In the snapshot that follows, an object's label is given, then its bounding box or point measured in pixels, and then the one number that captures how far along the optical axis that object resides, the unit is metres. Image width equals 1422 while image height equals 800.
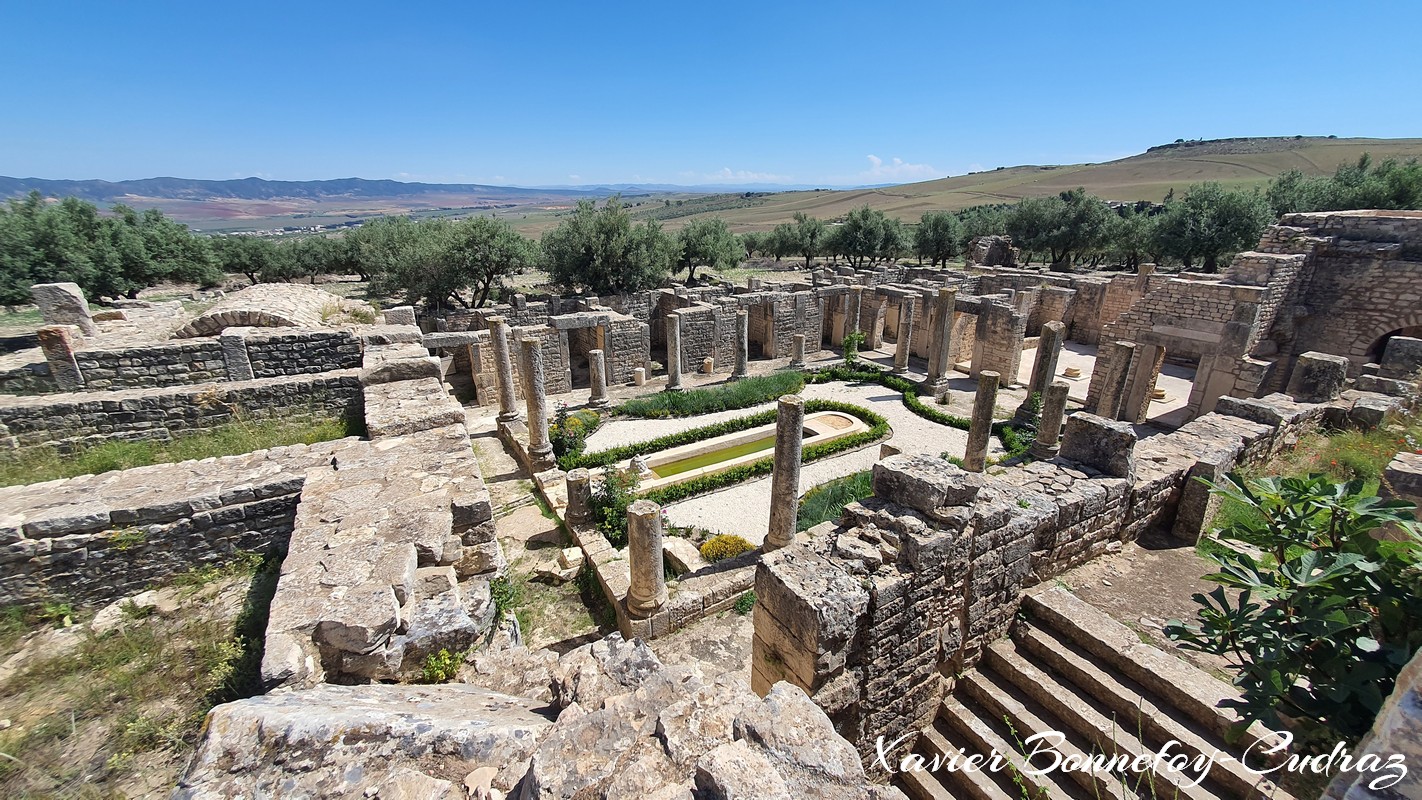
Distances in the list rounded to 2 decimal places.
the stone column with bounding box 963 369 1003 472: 13.14
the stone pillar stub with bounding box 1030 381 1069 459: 13.12
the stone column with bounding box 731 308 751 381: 21.25
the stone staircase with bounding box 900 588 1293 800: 4.74
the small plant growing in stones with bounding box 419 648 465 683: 3.90
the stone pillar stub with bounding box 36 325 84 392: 8.14
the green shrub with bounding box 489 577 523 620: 5.50
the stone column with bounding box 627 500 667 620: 8.34
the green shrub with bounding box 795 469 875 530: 11.62
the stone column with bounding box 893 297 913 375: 21.44
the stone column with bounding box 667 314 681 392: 20.48
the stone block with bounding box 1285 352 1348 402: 10.83
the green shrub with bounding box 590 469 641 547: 11.11
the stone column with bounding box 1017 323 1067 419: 16.20
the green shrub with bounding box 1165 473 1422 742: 2.31
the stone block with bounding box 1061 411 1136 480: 7.06
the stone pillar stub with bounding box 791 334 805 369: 22.50
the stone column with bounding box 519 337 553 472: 13.94
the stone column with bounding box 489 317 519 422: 16.17
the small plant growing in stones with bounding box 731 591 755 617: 9.07
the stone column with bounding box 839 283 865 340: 24.67
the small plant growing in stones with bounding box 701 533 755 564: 10.60
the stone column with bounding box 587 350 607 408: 18.70
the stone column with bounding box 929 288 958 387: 19.66
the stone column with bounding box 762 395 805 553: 9.86
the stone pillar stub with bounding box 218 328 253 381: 9.03
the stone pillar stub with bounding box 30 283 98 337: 12.73
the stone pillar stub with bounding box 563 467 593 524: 11.29
